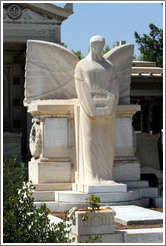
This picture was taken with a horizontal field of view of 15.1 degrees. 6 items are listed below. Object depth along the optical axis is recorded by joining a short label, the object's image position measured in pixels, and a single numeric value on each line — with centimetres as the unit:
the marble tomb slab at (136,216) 1165
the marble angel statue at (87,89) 1391
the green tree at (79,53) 5566
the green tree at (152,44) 4184
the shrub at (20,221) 872
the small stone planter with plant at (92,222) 1024
